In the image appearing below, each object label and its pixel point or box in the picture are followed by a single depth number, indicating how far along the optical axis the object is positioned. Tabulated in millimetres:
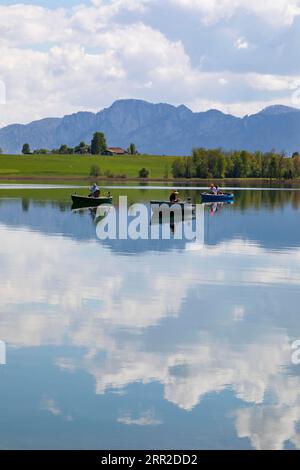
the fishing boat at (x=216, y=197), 123250
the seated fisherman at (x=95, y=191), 105188
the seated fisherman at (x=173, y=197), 89838
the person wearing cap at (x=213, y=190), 125125
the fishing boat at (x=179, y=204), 85750
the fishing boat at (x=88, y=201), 100125
